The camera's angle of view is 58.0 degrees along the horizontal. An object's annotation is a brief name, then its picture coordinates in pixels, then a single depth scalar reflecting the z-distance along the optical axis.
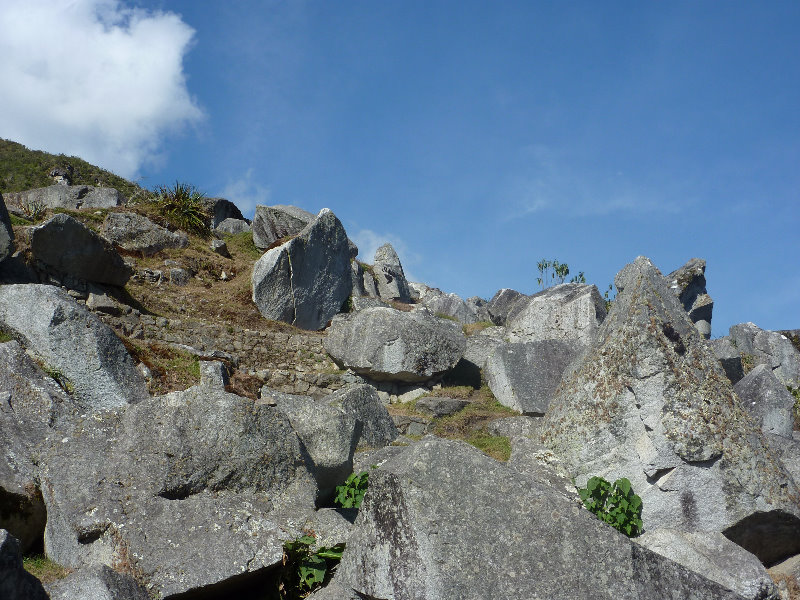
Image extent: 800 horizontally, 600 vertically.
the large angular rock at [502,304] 26.89
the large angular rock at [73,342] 10.62
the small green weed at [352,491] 7.12
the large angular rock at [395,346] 17.64
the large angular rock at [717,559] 5.94
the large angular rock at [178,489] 5.48
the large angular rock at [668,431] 7.23
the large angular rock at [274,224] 26.42
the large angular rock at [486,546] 4.81
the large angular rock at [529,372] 15.66
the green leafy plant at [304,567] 5.73
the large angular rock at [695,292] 22.86
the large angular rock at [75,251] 16.12
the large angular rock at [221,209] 30.92
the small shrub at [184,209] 25.00
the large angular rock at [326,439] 7.14
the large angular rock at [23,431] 5.95
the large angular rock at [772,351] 19.81
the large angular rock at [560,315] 19.84
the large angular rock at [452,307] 30.11
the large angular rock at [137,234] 22.17
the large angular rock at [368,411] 10.93
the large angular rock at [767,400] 13.18
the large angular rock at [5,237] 13.63
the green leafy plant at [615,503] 7.20
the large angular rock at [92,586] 4.64
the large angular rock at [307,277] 21.05
